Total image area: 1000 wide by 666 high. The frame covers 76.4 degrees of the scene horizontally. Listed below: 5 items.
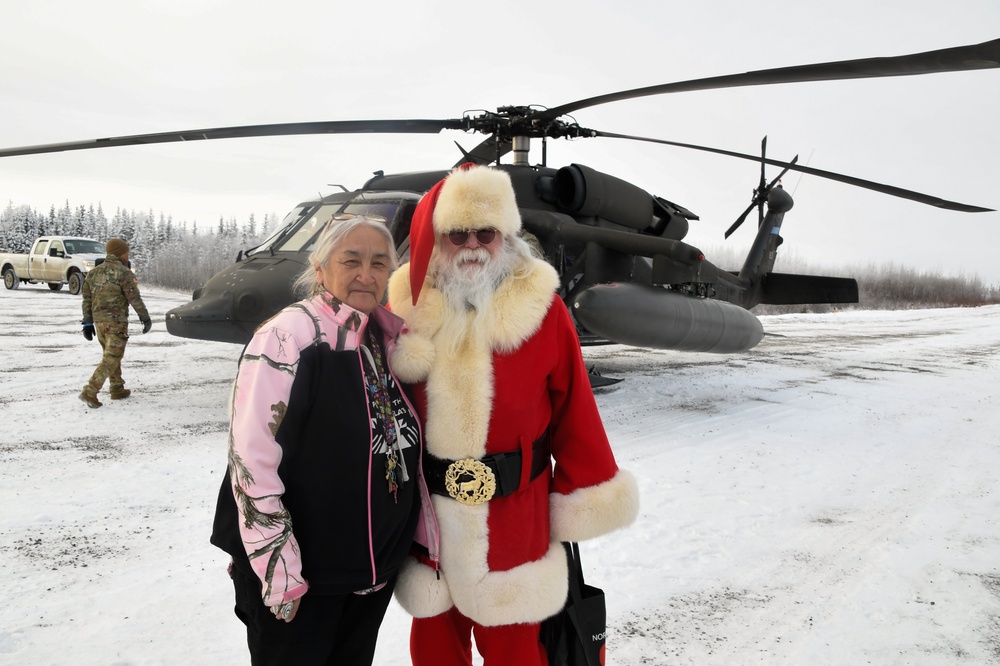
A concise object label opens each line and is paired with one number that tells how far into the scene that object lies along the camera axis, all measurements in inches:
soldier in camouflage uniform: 245.4
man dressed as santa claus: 71.3
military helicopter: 211.0
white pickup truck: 754.2
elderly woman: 56.9
